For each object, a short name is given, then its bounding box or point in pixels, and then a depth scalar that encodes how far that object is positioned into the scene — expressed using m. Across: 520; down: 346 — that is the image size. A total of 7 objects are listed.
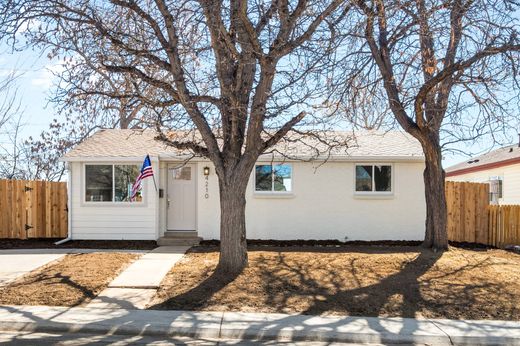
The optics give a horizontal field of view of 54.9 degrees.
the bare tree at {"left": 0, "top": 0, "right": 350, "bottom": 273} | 9.04
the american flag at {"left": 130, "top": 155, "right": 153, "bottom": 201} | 14.36
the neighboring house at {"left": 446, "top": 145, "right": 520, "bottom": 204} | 20.74
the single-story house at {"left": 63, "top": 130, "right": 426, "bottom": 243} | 15.04
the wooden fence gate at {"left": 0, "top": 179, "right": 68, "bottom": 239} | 15.65
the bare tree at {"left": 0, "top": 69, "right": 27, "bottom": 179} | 26.89
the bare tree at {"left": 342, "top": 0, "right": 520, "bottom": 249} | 10.10
